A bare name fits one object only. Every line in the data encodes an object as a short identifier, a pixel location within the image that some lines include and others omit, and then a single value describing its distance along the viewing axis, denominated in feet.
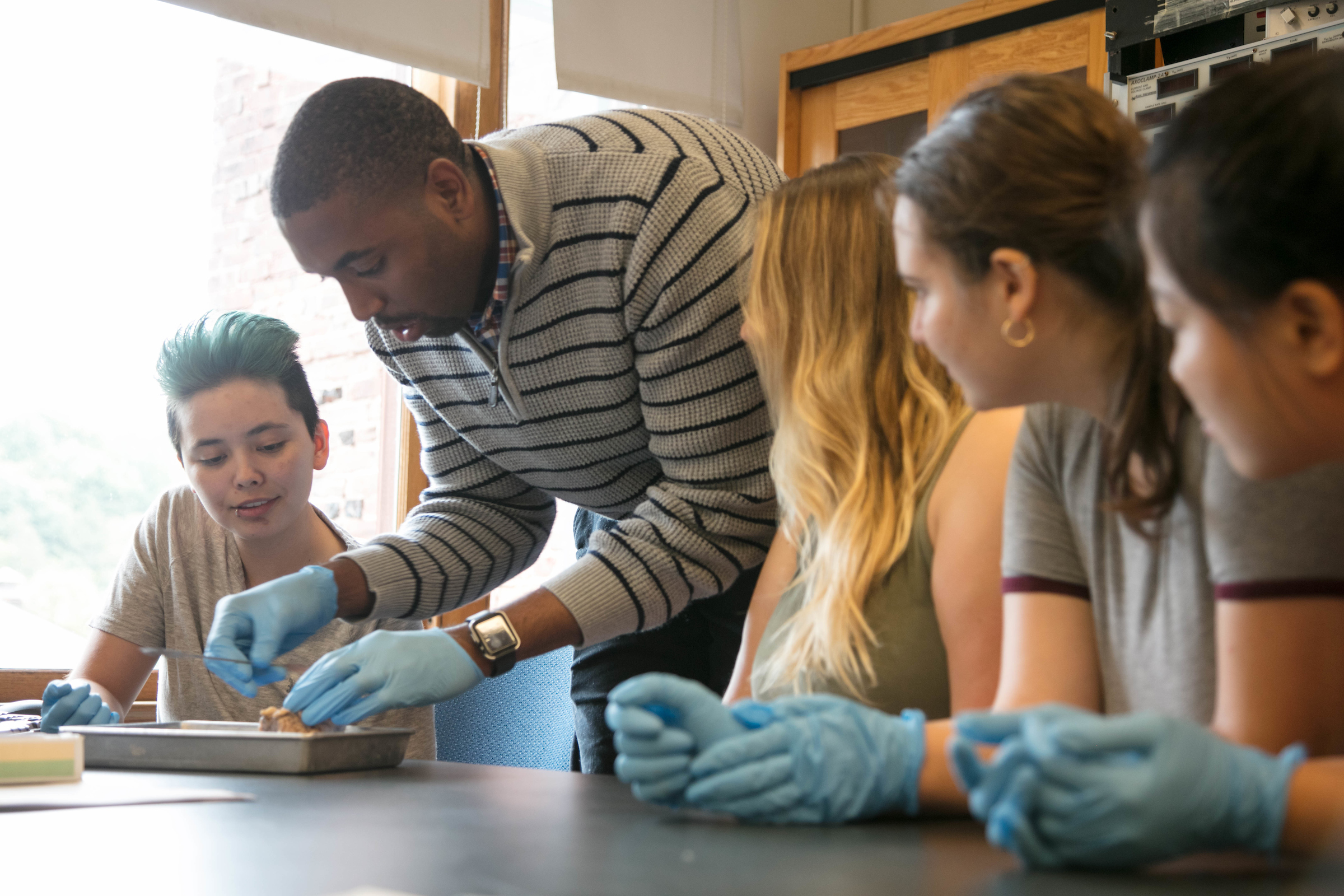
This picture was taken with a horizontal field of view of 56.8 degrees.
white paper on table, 3.06
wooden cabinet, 9.39
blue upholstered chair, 5.53
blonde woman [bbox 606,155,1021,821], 3.49
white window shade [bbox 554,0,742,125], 9.80
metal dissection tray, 3.77
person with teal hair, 5.95
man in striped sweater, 4.47
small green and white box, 3.42
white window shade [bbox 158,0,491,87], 8.05
